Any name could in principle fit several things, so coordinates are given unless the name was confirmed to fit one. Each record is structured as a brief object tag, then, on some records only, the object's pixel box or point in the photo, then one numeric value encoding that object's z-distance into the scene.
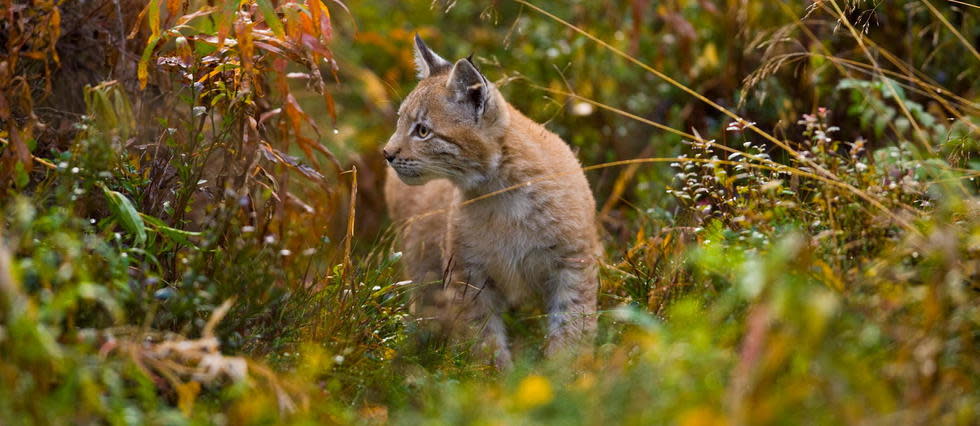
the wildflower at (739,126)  7.43
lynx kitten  9.07
